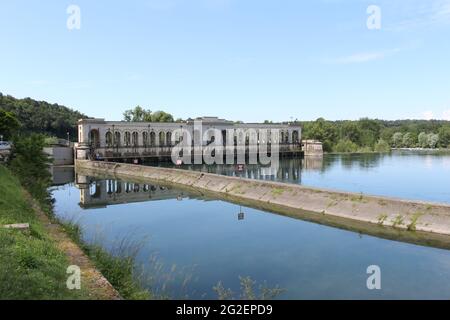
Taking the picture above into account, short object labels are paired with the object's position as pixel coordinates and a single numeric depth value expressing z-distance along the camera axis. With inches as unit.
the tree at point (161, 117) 4014.5
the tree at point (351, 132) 4795.8
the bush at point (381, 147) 4483.3
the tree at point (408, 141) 5315.0
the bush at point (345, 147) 4259.8
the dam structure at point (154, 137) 2591.0
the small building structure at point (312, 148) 3479.3
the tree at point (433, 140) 5083.7
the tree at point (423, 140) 5182.1
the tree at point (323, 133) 4185.5
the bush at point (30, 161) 1118.4
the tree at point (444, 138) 5064.0
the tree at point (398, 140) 5378.9
